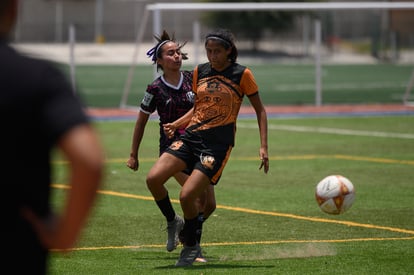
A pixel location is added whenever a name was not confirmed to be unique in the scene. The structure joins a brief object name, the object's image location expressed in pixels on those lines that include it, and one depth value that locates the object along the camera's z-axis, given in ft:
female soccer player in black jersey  58.08
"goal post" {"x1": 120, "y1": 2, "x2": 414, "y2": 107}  160.86
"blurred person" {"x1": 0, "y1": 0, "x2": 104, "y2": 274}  20.56
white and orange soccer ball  59.36
